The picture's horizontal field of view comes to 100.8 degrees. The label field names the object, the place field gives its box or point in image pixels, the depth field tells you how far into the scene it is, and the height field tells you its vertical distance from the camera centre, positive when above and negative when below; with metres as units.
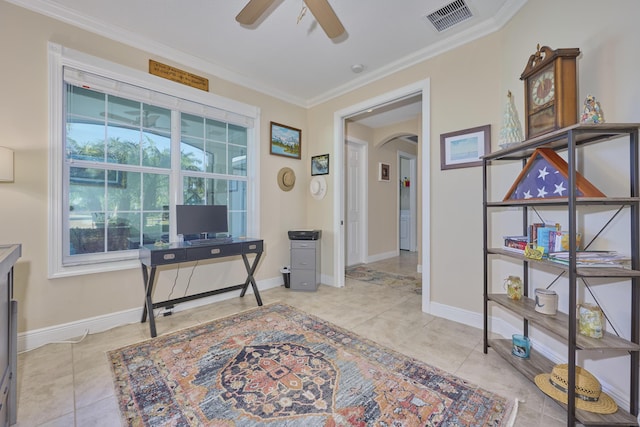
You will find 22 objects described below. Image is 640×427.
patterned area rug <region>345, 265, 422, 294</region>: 3.90 -1.04
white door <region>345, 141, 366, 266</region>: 5.11 +0.20
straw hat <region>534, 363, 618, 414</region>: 1.31 -0.95
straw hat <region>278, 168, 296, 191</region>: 3.85 +0.50
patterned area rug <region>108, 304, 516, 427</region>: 1.40 -1.07
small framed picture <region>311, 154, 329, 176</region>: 3.91 +0.73
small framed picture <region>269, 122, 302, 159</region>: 3.77 +1.06
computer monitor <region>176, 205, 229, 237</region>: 2.79 -0.07
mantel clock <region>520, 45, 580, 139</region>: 1.47 +0.73
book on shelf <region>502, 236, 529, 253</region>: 1.79 -0.21
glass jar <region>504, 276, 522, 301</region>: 1.96 -0.56
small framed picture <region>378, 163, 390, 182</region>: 5.66 +0.89
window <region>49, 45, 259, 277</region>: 2.28 +0.55
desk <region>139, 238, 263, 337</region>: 2.32 -0.41
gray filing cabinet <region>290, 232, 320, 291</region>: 3.60 -0.71
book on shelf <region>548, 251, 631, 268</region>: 1.32 -0.23
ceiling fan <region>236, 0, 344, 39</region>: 1.66 +1.31
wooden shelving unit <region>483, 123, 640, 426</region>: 1.24 -0.29
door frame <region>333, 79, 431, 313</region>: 2.82 +0.47
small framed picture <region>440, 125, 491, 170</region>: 2.44 +0.64
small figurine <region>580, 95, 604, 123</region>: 1.31 +0.51
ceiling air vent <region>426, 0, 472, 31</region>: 2.18 +1.71
